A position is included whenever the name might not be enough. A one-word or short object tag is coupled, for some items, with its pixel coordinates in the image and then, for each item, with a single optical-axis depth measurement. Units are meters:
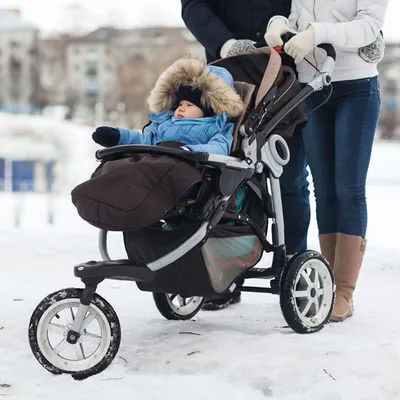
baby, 6.73
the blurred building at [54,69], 120.81
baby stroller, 6.11
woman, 7.58
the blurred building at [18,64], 112.75
